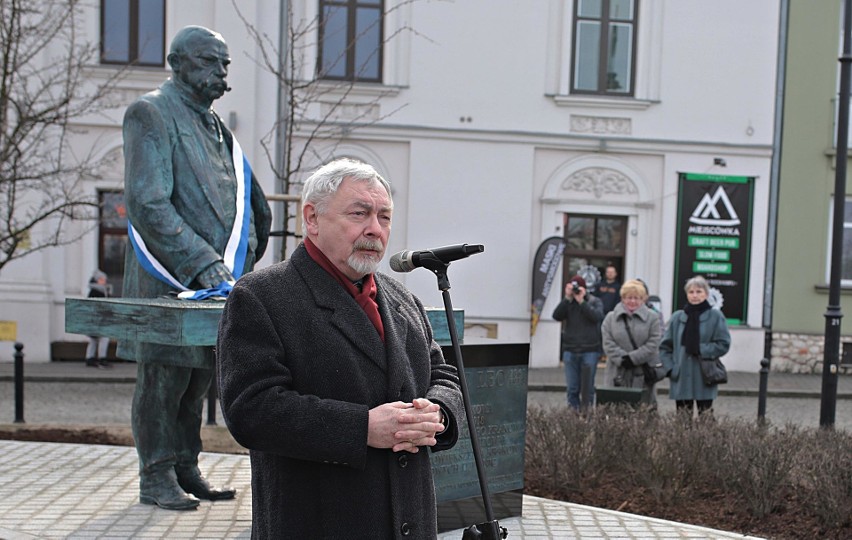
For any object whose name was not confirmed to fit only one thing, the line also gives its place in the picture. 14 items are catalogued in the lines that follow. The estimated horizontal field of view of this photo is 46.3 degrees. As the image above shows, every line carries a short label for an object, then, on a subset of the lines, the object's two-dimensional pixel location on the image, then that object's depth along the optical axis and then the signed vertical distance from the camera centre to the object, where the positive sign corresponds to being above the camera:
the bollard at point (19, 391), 9.78 -1.84
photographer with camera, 11.47 -1.22
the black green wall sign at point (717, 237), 18.27 -0.09
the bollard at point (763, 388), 10.27 -1.60
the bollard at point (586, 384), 10.44 -1.67
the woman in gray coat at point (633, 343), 9.45 -1.09
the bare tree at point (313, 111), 16.91 +1.89
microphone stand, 2.79 -0.58
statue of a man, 5.13 -0.06
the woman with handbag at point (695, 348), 9.12 -1.07
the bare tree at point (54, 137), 15.73 +1.16
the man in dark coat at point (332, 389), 2.62 -0.47
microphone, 2.83 -0.10
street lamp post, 9.41 -0.21
